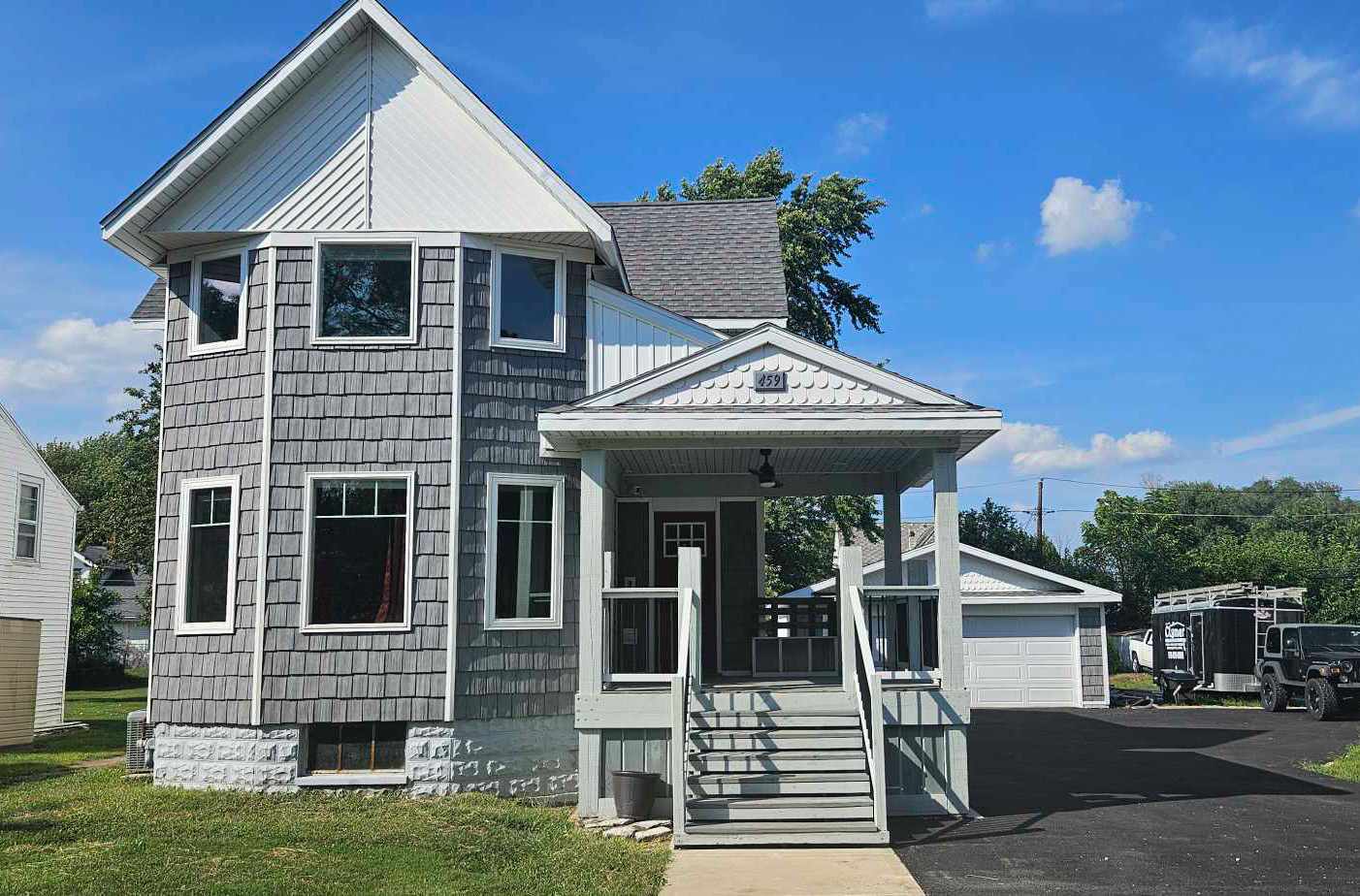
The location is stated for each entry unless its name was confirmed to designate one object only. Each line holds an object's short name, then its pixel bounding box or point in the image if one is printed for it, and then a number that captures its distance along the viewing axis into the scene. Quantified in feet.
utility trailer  82.48
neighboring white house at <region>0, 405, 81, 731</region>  62.80
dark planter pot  33.99
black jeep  69.15
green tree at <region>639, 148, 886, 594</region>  97.04
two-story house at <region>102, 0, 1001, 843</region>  35.45
